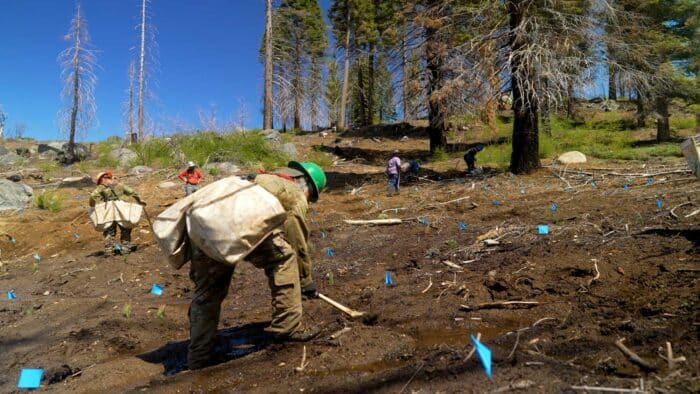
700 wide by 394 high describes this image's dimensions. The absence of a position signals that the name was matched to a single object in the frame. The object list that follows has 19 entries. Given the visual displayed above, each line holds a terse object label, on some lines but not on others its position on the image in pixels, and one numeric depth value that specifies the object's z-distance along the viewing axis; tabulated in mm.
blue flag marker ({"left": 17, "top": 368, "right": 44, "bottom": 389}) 3137
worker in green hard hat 3504
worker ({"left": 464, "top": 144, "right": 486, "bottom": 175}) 12211
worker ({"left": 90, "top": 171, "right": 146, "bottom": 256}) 8172
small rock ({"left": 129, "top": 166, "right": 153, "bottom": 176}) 16097
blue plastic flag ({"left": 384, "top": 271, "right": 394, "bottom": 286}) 4758
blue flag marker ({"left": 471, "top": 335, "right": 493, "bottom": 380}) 1940
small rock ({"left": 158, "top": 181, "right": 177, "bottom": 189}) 14164
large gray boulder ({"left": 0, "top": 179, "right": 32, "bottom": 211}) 12789
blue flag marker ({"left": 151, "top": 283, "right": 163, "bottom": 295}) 5320
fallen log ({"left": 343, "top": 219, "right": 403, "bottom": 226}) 7891
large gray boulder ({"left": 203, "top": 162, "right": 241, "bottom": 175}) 15602
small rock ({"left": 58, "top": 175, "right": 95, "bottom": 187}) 15375
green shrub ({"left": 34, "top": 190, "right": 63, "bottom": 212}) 12469
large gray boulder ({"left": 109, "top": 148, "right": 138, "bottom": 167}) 18266
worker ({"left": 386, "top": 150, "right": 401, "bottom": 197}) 11180
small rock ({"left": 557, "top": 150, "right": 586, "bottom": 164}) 12000
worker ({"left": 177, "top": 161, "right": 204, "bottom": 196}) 11695
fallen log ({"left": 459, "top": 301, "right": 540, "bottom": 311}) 3648
